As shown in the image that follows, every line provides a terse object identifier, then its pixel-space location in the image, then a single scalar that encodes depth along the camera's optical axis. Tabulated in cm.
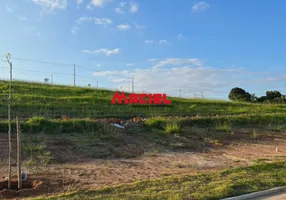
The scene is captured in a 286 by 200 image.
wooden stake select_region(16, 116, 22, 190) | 483
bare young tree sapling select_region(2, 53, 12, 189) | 468
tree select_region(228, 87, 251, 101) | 3598
